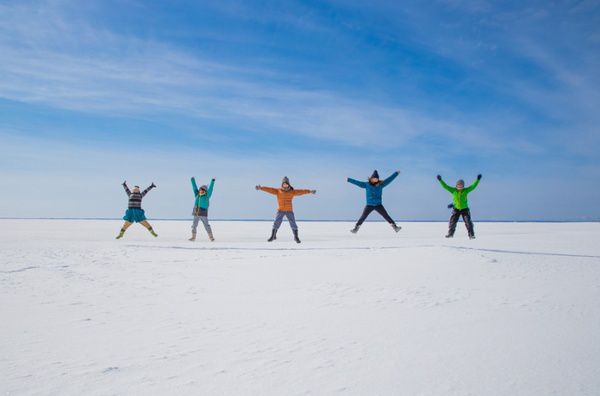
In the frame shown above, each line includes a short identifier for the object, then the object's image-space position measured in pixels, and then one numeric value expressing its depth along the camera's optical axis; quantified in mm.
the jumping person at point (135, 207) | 13711
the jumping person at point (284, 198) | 12578
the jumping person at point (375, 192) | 13430
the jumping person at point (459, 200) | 13727
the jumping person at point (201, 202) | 13289
